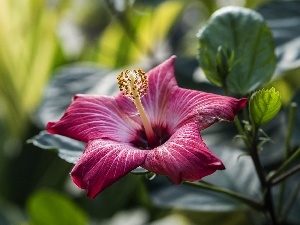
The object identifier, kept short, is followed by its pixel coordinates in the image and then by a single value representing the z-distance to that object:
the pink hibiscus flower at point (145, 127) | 0.40
